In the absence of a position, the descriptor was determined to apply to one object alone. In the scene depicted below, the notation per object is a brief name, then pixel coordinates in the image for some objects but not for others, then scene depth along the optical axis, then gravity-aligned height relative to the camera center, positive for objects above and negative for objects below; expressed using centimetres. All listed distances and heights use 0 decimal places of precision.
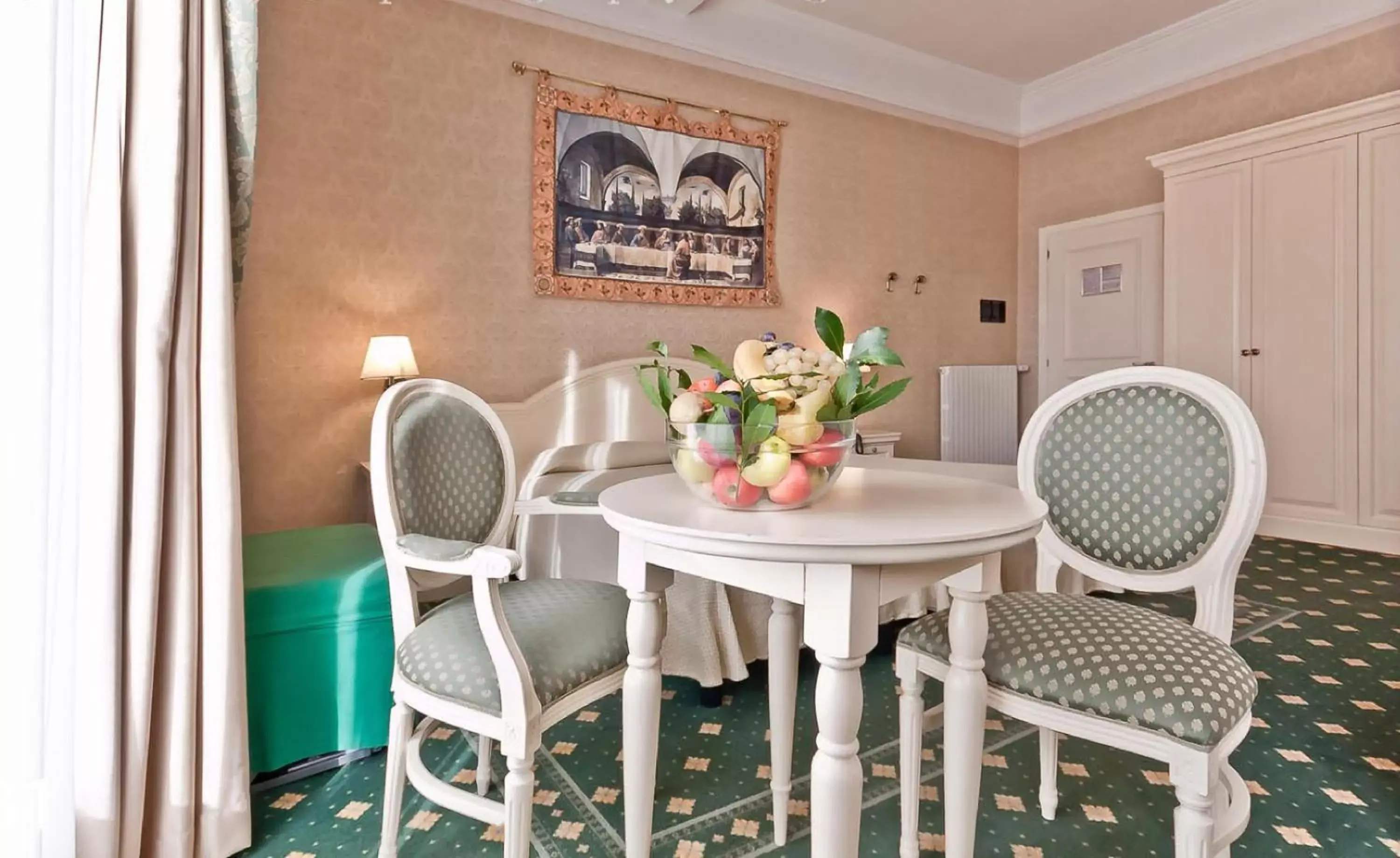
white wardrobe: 423 +84
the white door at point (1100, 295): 542 +106
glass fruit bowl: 123 -5
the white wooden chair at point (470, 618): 138 -41
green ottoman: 192 -62
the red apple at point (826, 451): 126 -4
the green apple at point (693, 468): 129 -7
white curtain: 142 -8
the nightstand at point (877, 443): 489 -8
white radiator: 582 +14
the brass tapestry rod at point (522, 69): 394 +194
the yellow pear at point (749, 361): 129 +12
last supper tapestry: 409 +134
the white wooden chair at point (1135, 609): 122 -37
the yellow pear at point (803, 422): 122 +1
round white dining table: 109 -23
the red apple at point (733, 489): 127 -10
